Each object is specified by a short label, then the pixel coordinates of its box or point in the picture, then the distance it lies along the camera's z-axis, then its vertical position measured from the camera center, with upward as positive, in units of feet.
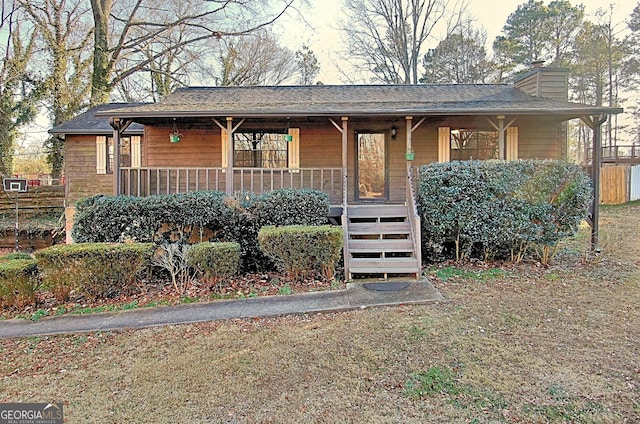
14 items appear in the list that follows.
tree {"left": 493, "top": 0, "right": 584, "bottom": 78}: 72.44 +33.29
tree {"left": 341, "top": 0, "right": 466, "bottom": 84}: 68.18 +32.28
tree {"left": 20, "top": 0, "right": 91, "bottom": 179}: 57.16 +23.34
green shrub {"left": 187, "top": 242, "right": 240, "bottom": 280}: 19.81 -2.77
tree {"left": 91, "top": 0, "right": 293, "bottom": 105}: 59.67 +30.39
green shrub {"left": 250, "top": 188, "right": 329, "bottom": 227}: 23.71 -0.13
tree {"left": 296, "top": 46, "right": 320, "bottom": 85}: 78.12 +29.17
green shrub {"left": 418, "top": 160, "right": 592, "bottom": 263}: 22.33 +0.23
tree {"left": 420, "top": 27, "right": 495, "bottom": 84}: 73.05 +28.26
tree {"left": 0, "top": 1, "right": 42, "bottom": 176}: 55.67 +18.38
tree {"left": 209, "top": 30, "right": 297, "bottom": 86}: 72.33 +28.63
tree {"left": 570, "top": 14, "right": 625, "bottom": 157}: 71.44 +27.10
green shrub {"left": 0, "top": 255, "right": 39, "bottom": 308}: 17.87 -3.63
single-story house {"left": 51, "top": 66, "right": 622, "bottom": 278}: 27.43 +6.03
